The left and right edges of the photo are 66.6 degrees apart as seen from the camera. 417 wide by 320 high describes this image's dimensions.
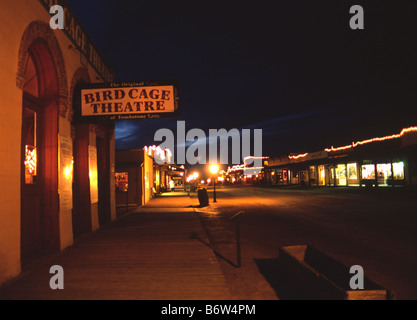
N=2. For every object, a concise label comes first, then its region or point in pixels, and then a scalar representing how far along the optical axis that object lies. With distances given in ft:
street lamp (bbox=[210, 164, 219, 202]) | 87.88
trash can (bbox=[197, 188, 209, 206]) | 61.87
